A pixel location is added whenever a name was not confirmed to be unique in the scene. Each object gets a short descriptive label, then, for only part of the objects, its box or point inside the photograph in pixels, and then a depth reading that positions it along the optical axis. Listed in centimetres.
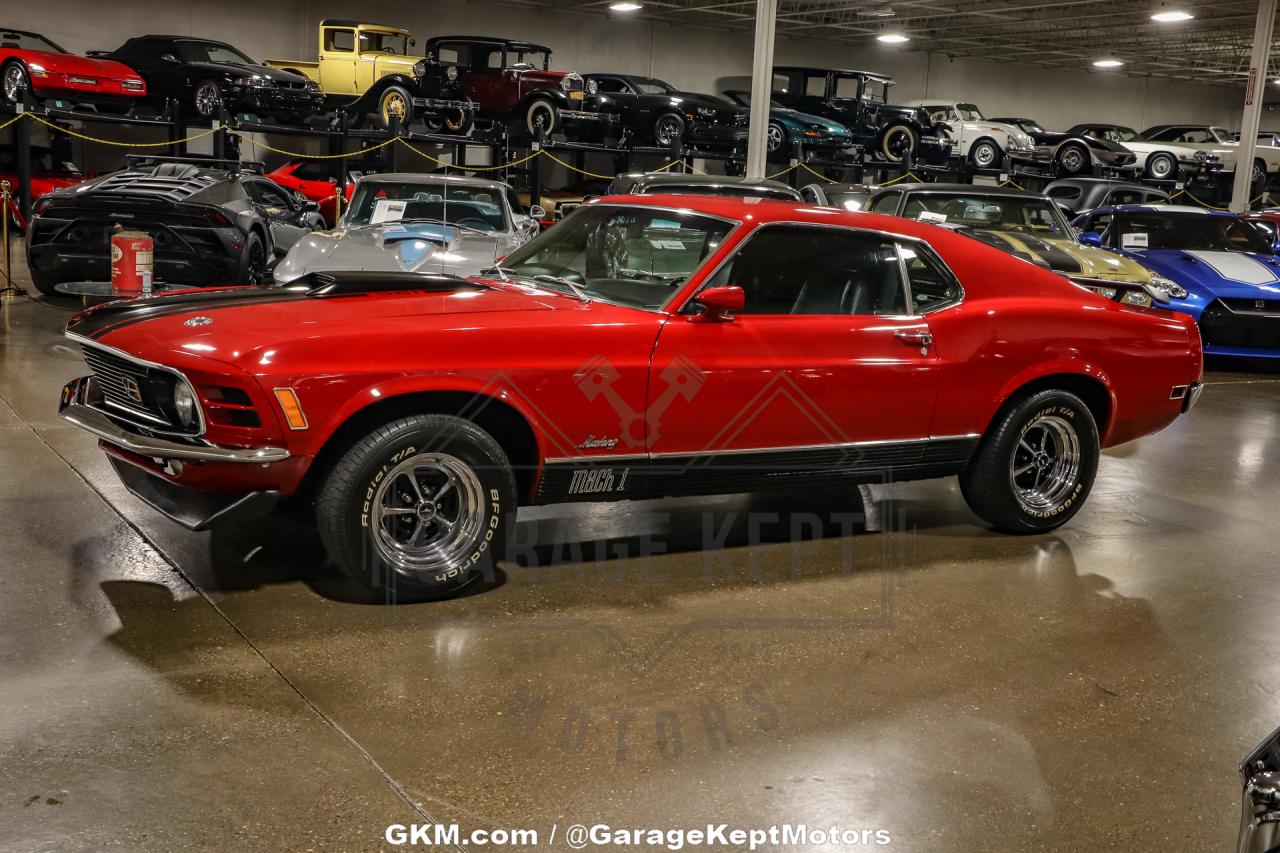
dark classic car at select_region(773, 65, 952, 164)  2300
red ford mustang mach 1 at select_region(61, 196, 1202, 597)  396
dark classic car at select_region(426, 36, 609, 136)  1931
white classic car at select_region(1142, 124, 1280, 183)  2664
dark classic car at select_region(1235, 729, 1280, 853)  183
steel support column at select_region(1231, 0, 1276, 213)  1806
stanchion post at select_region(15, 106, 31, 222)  1467
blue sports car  1099
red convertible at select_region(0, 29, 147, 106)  1603
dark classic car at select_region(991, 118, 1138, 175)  2348
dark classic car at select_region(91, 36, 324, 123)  1791
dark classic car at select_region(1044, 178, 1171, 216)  1678
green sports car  2162
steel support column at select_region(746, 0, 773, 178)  1471
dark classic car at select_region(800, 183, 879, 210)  1419
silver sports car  865
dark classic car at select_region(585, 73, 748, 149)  2048
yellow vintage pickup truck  1847
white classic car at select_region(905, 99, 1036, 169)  2366
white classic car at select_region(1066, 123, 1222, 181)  2578
